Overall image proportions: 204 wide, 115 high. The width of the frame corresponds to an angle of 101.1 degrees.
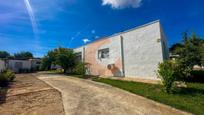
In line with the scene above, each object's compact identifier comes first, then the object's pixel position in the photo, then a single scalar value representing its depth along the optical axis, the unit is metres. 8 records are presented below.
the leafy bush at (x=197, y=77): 6.76
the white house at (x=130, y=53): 7.24
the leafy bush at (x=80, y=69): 11.08
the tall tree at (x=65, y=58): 12.75
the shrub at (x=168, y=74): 4.74
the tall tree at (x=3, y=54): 39.88
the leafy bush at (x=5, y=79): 6.23
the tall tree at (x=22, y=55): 42.25
